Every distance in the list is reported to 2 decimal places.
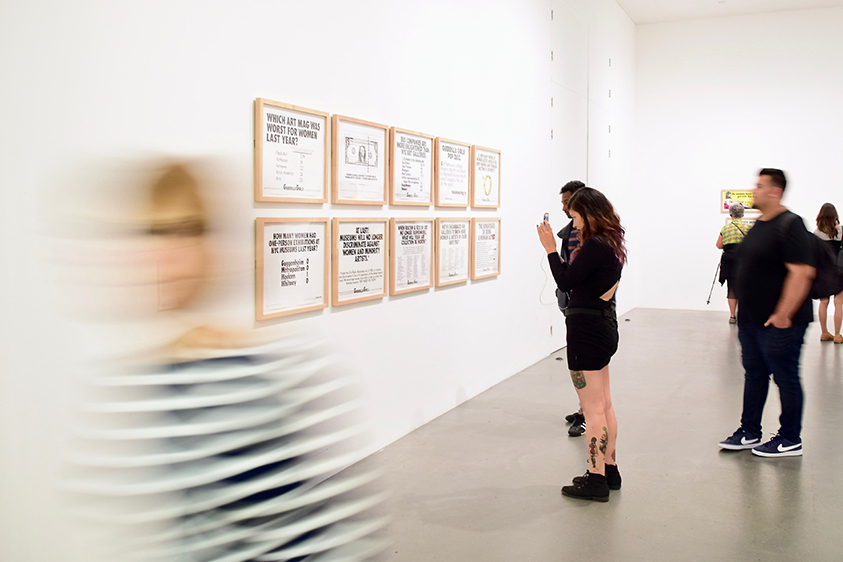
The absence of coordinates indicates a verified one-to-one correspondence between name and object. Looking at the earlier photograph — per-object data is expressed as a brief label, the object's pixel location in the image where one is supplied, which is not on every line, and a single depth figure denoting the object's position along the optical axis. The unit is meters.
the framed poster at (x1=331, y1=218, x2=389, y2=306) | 3.57
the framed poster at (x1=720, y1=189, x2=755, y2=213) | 10.22
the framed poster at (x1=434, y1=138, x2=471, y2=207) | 4.55
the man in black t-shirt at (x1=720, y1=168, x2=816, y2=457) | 3.55
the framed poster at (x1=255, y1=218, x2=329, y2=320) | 3.05
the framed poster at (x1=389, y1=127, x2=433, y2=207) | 4.04
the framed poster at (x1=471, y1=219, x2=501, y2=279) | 5.14
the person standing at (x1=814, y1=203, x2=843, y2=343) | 7.02
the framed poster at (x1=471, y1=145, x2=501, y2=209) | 5.06
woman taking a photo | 3.08
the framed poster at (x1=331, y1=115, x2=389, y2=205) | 3.54
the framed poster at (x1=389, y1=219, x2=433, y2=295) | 4.08
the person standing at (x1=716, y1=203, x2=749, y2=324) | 8.01
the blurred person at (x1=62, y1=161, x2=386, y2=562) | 0.83
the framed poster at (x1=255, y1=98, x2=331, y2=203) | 3.04
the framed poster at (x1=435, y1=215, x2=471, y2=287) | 4.61
